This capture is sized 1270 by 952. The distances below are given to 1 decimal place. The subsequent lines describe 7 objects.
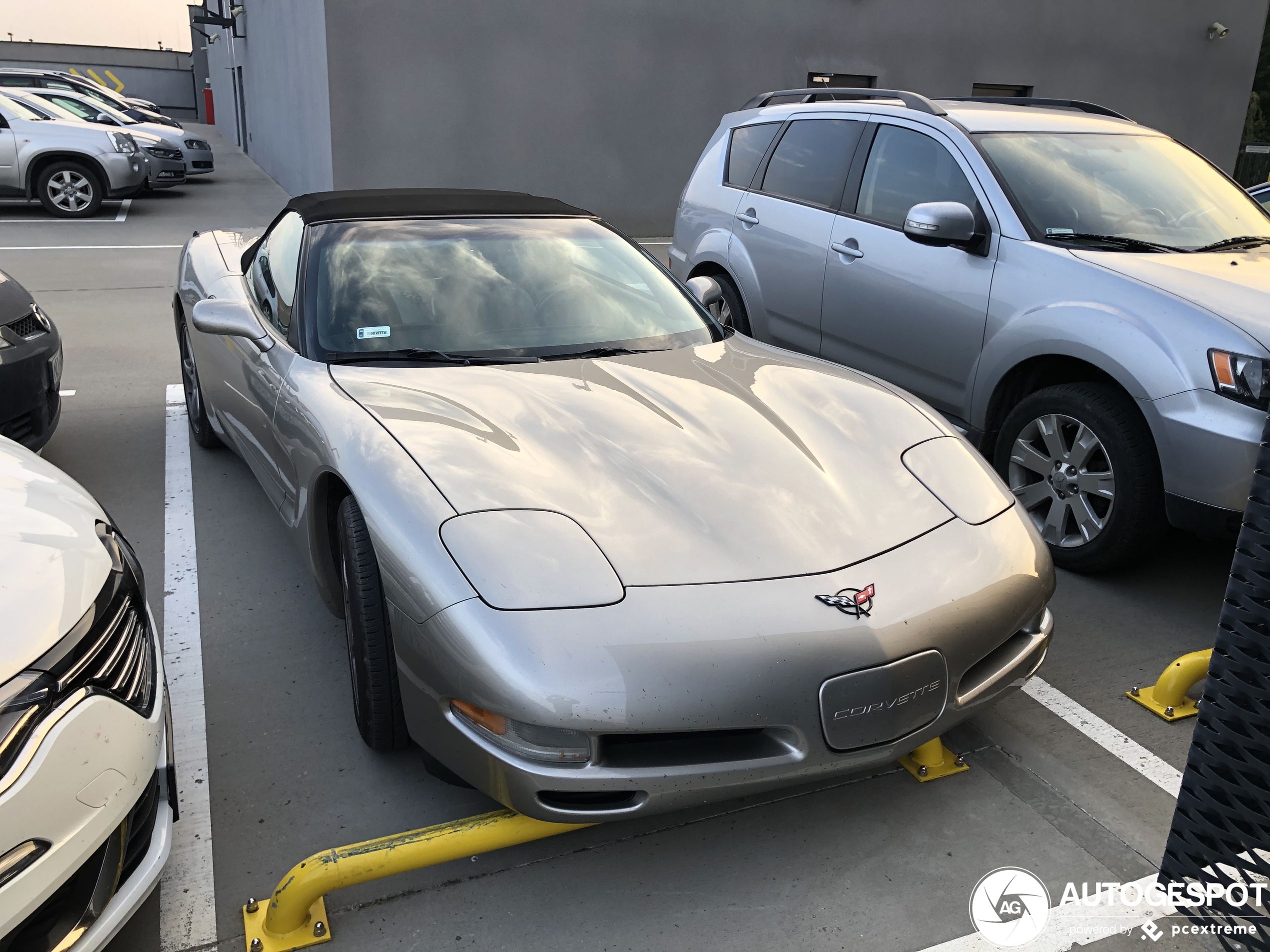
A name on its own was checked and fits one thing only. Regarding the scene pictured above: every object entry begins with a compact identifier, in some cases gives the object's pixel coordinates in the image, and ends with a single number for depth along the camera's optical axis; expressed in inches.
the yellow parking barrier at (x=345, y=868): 82.1
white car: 64.8
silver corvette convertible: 83.0
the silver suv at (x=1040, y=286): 137.2
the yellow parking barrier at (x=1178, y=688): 120.4
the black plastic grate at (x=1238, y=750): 54.7
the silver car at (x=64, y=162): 489.1
